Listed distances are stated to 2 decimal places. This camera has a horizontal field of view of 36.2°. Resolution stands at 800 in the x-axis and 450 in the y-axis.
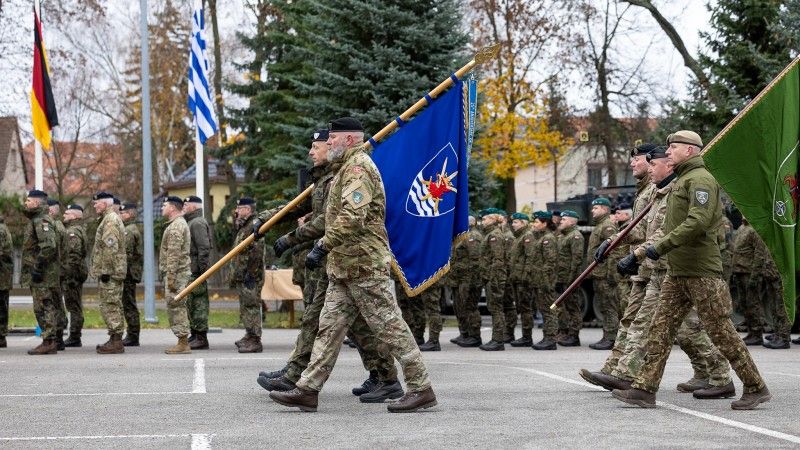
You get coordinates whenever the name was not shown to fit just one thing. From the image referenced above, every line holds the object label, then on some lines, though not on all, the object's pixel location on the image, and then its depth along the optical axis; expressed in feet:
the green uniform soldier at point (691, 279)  28.63
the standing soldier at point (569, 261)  57.62
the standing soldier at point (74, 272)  53.26
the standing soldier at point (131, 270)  52.90
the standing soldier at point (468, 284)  55.42
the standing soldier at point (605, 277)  53.83
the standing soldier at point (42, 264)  50.42
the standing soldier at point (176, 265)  49.55
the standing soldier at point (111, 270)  50.08
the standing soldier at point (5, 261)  51.19
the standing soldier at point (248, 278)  50.60
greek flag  69.05
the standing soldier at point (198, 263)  51.42
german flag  64.90
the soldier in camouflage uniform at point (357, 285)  28.96
